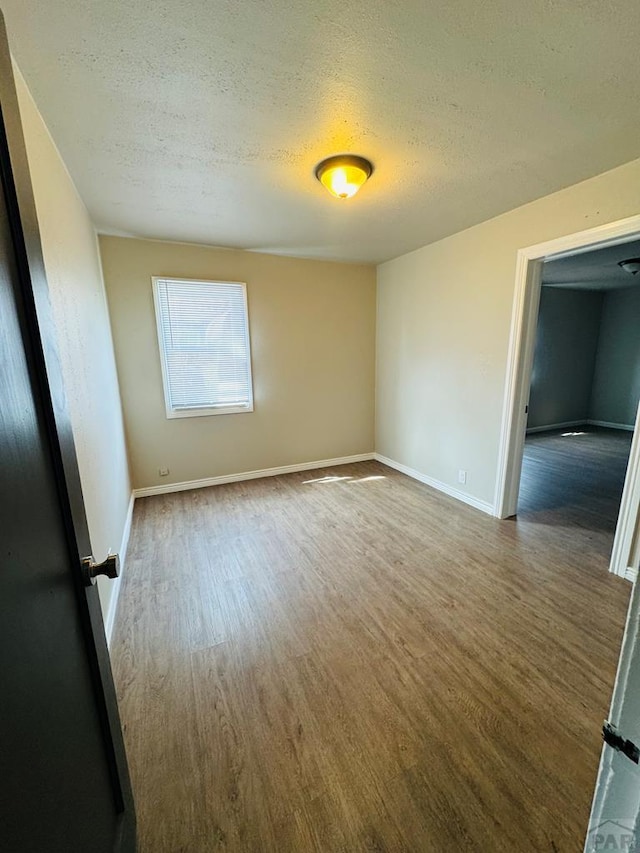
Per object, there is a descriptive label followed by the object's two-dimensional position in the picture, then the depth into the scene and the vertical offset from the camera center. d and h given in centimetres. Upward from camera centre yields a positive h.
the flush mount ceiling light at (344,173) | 192 +100
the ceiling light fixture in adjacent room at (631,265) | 397 +95
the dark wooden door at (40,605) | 47 -42
